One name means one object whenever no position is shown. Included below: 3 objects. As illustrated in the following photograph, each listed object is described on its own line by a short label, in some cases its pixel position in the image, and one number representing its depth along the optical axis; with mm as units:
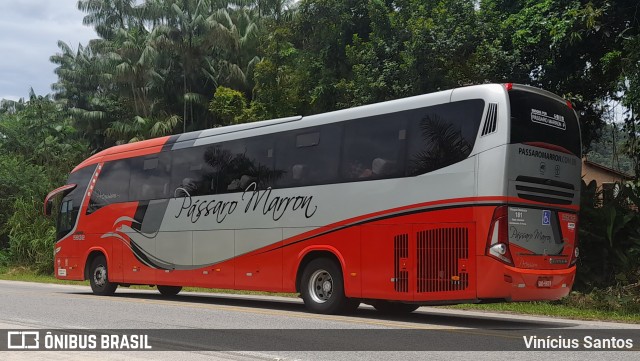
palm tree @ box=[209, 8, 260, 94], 41344
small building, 39188
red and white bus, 10984
